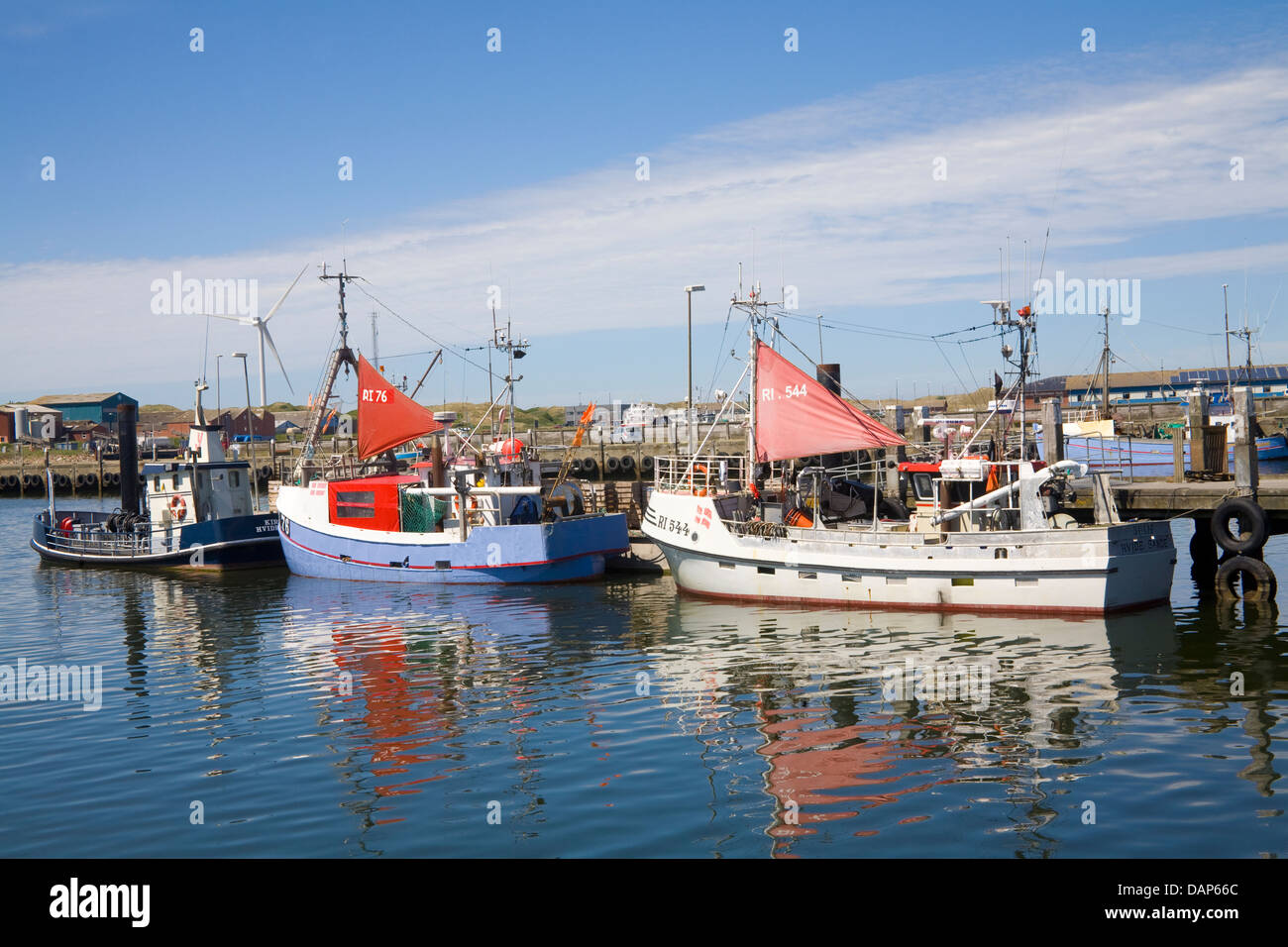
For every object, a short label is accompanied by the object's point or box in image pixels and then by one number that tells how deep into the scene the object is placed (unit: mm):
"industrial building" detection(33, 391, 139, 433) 128500
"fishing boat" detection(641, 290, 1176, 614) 26516
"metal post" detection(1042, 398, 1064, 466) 32219
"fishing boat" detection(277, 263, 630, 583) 35562
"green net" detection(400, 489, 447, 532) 37562
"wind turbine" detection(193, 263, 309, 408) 58844
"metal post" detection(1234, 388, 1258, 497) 27578
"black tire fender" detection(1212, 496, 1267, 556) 27234
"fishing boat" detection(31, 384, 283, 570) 43500
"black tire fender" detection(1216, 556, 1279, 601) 26953
